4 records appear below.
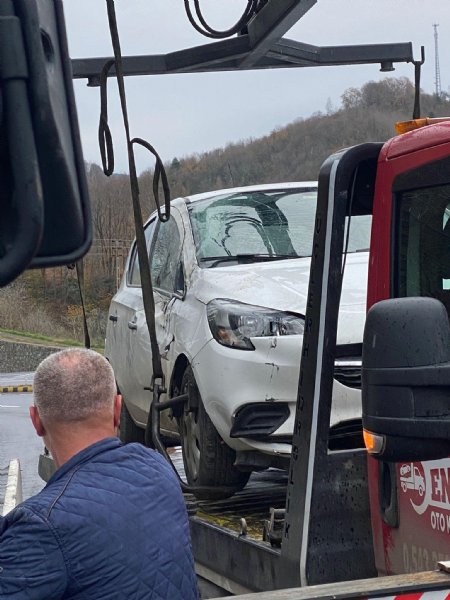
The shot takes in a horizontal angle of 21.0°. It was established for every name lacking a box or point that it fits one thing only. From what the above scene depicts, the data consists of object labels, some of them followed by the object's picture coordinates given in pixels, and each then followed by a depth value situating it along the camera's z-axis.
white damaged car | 5.14
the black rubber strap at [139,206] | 3.41
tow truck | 3.60
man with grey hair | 2.64
